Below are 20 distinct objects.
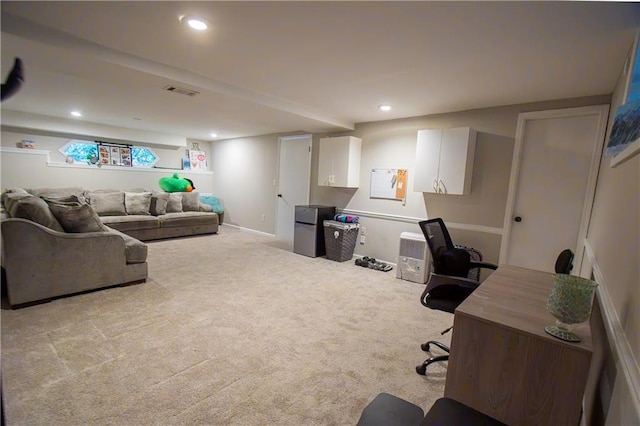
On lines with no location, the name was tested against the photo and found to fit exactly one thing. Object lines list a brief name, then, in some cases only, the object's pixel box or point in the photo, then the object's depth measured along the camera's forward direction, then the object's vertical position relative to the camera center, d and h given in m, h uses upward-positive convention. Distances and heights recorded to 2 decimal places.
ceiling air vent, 2.92 +0.85
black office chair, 2.00 -0.64
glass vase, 1.09 -0.42
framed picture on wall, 1.31 +0.39
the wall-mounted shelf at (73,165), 5.03 +0.05
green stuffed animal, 6.34 -0.25
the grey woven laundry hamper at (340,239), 4.49 -0.90
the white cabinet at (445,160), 3.46 +0.34
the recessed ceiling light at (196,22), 1.79 +0.96
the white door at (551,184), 2.90 +0.10
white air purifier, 3.75 -0.96
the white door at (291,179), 5.46 +0.00
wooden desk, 1.11 -0.71
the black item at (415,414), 0.95 -1.05
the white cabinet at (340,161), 4.56 +0.33
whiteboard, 4.22 +0.02
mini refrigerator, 4.74 -0.81
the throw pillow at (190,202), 6.18 -0.61
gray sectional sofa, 2.51 -0.82
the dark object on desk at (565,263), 1.82 -0.44
